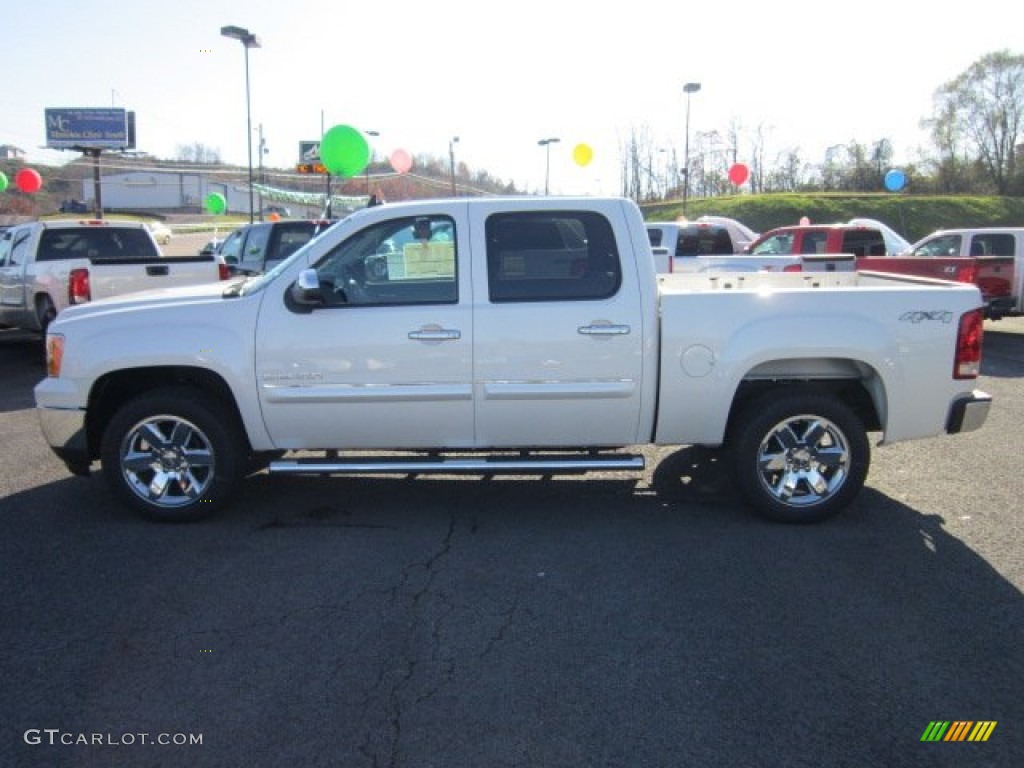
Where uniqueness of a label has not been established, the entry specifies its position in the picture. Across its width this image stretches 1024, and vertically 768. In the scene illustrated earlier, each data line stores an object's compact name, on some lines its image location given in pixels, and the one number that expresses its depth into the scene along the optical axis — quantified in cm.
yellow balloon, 2116
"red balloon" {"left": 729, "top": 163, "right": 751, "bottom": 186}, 3053
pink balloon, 1906
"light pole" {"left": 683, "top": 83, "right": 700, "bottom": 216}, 3397
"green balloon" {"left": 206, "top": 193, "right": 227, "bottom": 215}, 3994
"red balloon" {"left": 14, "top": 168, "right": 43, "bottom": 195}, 3154
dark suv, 1273
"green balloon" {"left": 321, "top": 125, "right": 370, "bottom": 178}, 1450
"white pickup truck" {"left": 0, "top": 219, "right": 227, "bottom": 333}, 999
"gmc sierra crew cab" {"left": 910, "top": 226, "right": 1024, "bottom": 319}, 1328
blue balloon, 2966
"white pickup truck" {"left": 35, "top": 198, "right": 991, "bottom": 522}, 484
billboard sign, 6050
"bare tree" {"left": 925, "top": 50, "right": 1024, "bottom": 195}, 5178
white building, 10500
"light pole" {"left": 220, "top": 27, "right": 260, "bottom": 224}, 2445
